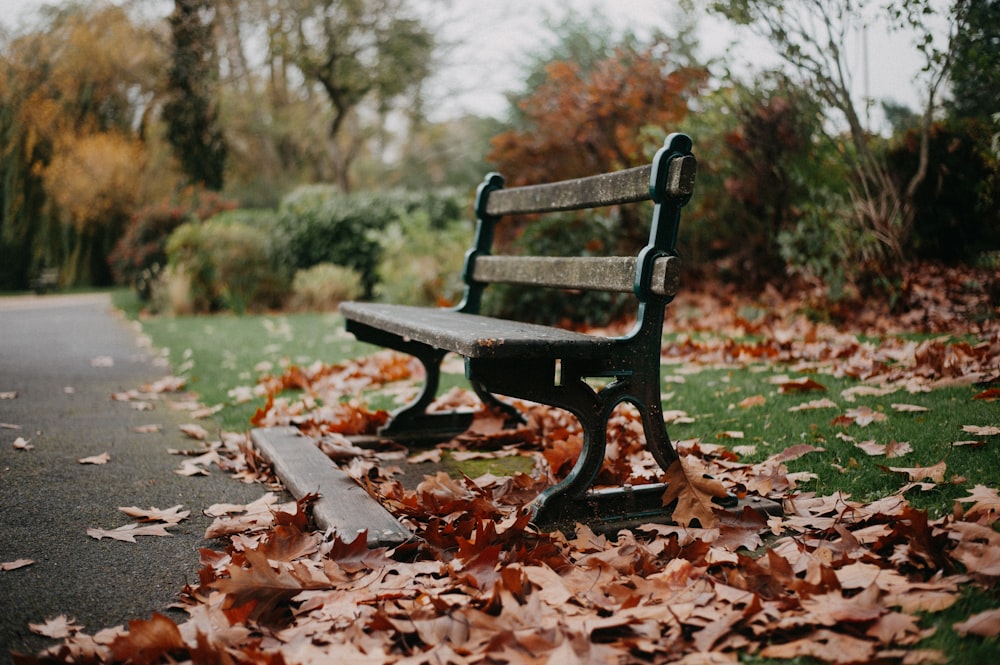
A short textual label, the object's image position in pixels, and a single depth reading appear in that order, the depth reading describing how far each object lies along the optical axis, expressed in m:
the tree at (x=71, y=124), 18.86
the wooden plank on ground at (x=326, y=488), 2.26
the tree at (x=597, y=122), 9.17
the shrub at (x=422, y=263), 9.98
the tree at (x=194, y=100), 20.47
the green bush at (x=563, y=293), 7.65
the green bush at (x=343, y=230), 13.84
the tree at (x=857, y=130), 6.47
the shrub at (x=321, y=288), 12.71
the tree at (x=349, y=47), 19.55
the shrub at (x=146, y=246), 14.09
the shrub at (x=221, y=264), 12.35
